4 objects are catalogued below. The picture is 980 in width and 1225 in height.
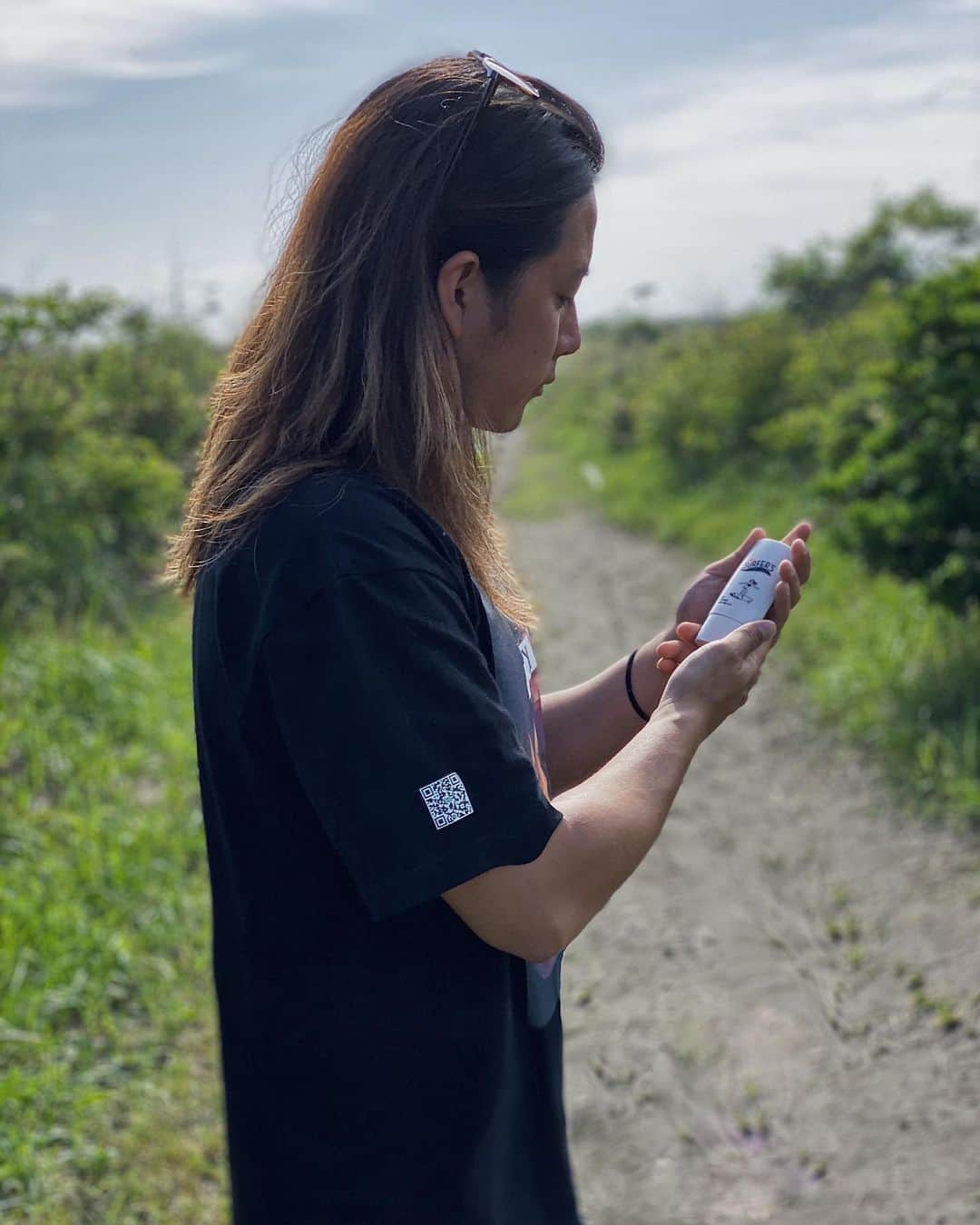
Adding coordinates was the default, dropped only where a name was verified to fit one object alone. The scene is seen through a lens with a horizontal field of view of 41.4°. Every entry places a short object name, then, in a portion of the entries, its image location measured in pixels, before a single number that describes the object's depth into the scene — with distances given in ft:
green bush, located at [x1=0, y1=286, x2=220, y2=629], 20.43
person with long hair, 3.79
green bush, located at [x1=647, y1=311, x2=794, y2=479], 35.73
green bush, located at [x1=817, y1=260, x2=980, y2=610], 16.70
